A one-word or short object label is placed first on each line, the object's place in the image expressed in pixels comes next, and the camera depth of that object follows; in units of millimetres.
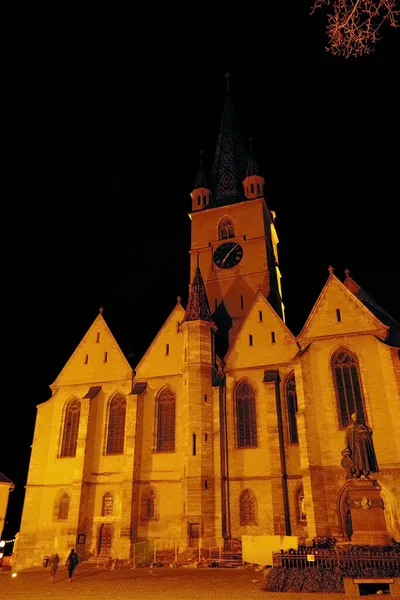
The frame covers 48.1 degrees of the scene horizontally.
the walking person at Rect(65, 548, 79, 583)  18078
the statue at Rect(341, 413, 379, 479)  15445
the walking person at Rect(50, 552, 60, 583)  17662
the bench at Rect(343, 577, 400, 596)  11347
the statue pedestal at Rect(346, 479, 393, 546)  14422
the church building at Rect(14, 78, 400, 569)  22719
